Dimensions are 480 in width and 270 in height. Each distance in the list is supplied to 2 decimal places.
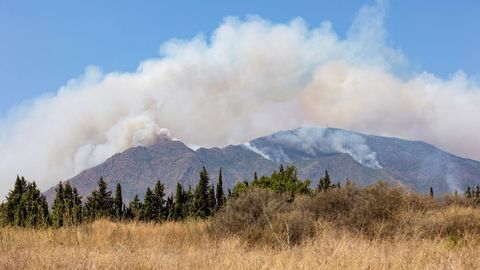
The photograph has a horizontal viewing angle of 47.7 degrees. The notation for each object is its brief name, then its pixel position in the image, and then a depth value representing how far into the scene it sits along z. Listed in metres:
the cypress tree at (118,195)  86.32
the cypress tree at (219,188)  87.56
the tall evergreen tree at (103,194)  62.31
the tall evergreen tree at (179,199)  81.12
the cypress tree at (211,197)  82.79
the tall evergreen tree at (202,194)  78.50
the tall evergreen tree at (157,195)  78.80
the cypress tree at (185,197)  84.94
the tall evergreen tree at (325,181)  83.65
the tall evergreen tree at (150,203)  78.24
